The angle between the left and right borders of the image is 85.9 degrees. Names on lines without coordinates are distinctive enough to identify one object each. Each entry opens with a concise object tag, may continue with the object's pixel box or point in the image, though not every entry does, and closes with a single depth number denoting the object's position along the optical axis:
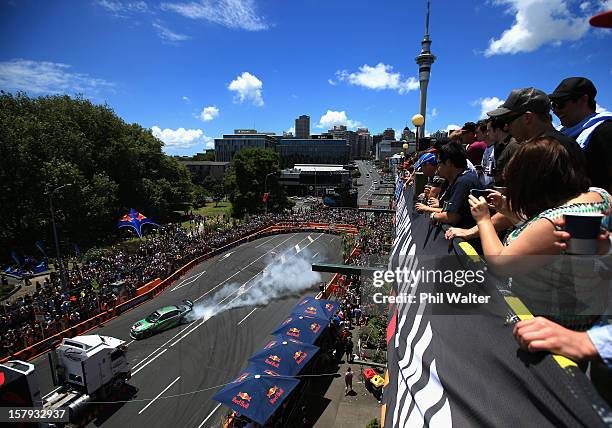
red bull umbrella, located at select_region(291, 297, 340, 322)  14.63
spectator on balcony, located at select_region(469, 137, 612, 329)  1.54
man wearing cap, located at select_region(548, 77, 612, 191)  2.55
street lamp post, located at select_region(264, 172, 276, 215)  48.91
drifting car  16.25
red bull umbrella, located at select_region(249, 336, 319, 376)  10.99
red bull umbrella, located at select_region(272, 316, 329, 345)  12.88
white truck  10.91
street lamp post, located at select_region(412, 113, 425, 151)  11.78
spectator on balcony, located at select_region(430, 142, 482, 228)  3.05
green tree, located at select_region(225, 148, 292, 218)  48.50
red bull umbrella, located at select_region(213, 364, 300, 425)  9.18
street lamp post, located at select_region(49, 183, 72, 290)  18.02
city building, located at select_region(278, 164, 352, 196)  77.19
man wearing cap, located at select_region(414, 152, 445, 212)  3.66
